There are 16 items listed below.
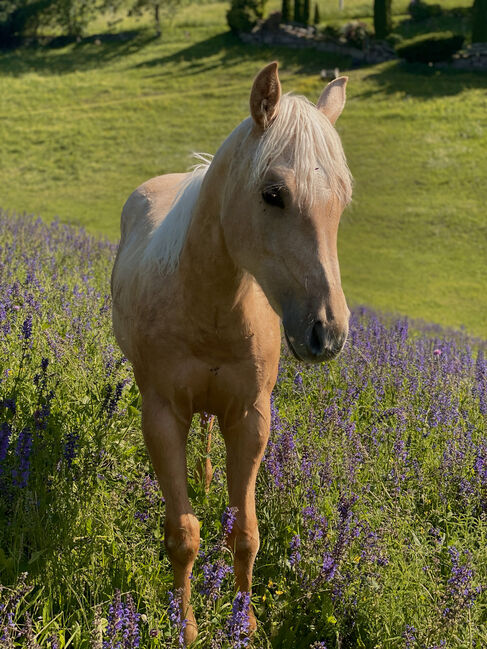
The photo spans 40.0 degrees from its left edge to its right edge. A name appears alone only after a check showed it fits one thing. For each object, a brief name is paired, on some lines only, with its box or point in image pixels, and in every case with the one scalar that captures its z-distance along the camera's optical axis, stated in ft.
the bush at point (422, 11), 143.64
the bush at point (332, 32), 127.03
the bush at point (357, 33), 122.11
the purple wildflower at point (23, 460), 10.92
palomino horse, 8.12
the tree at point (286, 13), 139.23
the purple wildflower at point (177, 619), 8.24
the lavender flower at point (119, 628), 7.52
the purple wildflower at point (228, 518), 9.67
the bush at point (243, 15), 136.26
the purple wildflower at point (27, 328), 13.01
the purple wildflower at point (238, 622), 8.38
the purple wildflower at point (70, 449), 11.85
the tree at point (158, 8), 151.84
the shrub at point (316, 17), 142.10
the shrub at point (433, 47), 111.04
